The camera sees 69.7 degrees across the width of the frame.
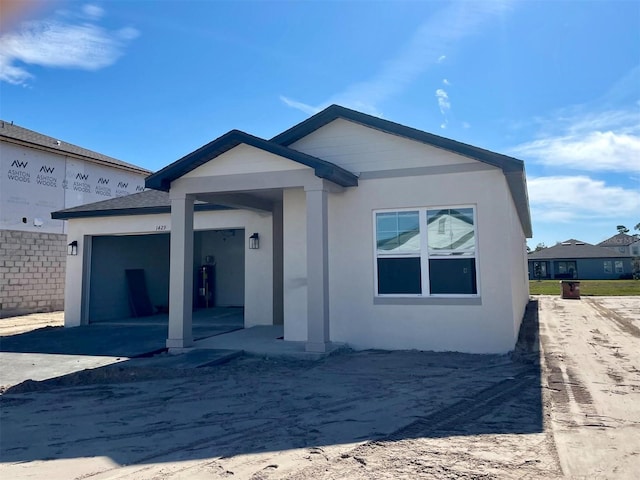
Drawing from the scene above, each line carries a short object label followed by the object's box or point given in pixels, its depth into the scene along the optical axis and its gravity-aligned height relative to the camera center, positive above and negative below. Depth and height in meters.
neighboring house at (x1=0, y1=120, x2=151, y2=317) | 17.53 +2.97
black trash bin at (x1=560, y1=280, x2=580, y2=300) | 24.00 -0.69
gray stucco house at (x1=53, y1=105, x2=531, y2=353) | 8.32 +1.01
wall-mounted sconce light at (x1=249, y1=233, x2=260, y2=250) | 12.38 +1.10
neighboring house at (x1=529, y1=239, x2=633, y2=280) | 52.75 +1.44
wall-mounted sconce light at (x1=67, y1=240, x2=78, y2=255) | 13.90 +1.09
